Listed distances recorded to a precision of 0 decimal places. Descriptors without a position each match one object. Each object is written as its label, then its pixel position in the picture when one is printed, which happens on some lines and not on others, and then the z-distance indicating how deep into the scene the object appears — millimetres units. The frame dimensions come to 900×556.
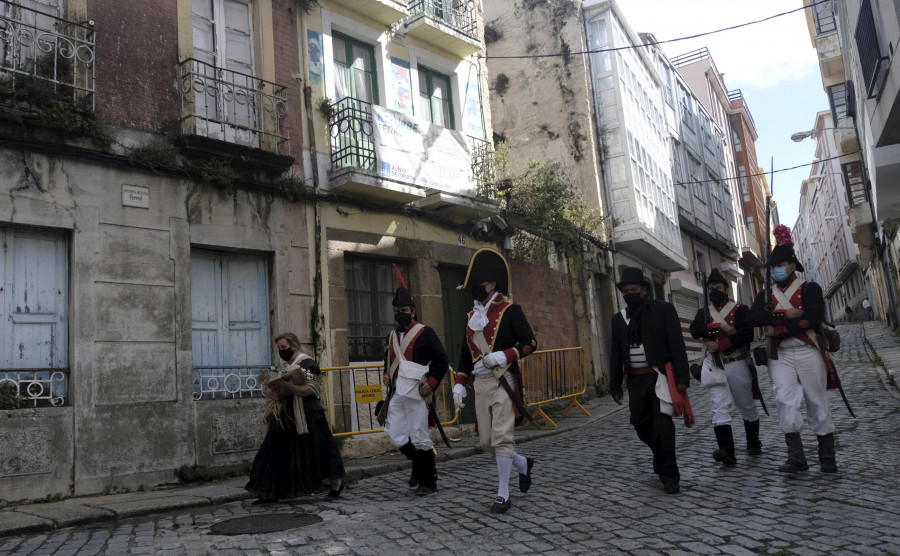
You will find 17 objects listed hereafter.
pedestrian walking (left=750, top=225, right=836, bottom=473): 6297
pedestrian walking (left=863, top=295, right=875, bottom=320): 44938
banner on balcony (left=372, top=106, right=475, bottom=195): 11672
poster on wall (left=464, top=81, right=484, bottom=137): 14539
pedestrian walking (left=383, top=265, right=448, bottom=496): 6637
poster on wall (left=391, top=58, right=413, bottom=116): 12875
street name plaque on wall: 8680
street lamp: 23617
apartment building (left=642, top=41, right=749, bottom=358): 27750
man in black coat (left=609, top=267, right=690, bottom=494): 5965
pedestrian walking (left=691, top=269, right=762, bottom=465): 7227
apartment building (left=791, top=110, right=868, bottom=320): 47250
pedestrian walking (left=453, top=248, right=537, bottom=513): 5902
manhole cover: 5457
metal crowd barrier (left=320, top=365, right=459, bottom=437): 9945
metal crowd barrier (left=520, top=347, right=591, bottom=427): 12273
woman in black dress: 6711
